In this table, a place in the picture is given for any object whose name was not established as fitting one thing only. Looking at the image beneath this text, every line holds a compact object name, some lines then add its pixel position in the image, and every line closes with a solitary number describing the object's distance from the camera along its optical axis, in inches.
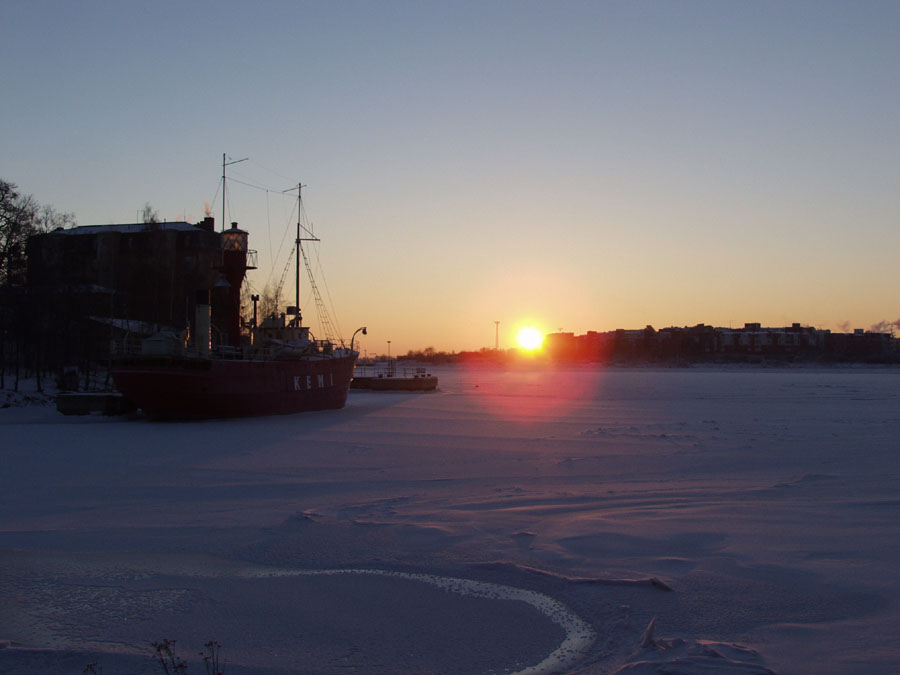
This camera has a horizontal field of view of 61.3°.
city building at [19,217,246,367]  1651.1
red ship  1157.7
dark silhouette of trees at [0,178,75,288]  1620.3
